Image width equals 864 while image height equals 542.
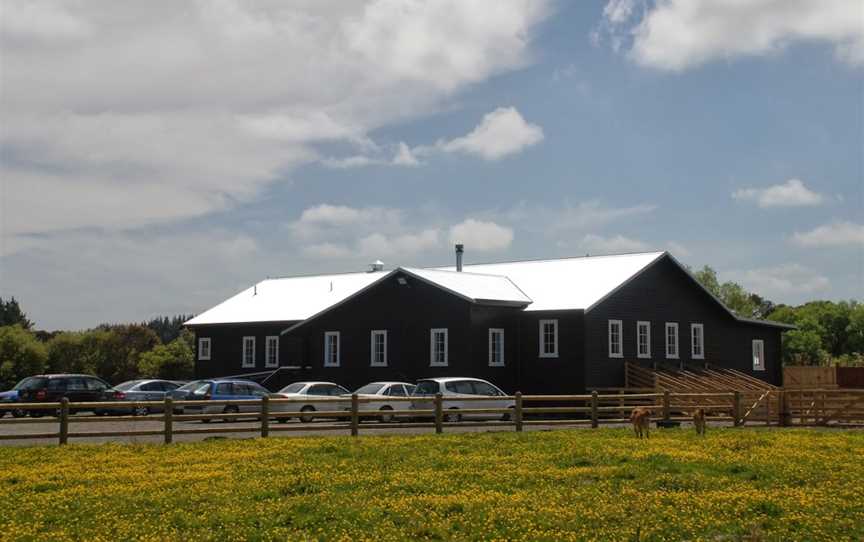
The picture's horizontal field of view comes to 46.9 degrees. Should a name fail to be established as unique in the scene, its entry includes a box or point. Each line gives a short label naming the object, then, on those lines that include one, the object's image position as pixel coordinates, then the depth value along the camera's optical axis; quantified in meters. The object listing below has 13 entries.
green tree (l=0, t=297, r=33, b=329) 118.19
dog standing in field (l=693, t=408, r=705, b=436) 23.84
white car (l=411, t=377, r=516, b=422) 30.23
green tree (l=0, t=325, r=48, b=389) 67.25
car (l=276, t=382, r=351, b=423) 32.09
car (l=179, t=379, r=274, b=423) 33.28
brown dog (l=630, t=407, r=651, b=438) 23.19
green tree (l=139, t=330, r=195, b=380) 66.56
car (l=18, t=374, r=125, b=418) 37.81
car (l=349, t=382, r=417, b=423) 30.60
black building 38.16
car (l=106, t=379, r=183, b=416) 38.69
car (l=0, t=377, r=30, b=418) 37.00
